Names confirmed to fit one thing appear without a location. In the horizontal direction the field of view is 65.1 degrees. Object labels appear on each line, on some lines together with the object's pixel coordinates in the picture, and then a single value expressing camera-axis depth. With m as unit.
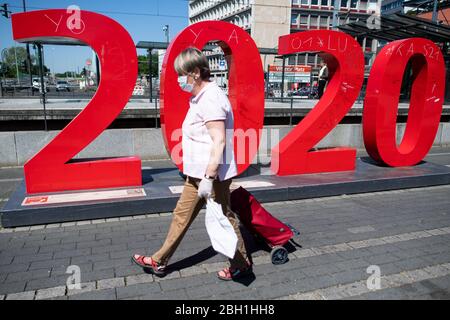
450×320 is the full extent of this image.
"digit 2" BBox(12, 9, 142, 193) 4.93
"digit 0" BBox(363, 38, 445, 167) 6.48
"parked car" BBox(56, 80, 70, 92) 37.15
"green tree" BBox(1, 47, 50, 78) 53.68
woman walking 2.69
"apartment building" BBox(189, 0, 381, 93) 59.77
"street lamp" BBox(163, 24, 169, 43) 45.90
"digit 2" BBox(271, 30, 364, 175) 6.26
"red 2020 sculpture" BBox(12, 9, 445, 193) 5.03
